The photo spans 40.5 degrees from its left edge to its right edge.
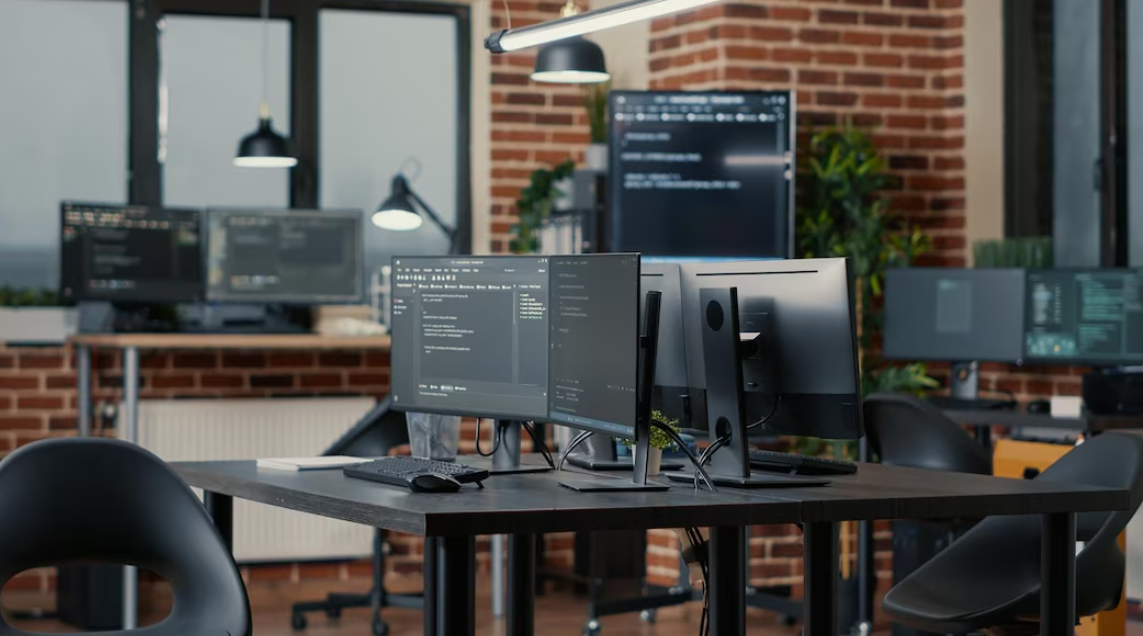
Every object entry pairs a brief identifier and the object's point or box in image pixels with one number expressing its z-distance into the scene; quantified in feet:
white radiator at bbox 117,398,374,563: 19.57
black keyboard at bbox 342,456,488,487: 9.85
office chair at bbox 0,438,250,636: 10.13
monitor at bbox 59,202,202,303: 18.76
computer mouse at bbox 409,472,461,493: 9.50
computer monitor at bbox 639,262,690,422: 10.82
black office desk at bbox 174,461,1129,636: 8.46
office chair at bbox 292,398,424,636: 14.02
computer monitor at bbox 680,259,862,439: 10.16
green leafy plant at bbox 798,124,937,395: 18.61
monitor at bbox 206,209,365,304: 19.45
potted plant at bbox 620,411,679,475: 10.09
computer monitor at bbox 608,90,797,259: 18.17
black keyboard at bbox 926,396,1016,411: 16.99
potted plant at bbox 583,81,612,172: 19.33
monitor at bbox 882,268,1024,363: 17.97
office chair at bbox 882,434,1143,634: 11.12
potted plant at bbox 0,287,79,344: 18.70
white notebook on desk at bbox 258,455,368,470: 11.05
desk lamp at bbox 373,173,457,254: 18.79
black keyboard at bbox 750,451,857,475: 10.87
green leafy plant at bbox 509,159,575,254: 19.72
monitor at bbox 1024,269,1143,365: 17.12
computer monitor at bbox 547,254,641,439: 9.44
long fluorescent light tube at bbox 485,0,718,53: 11.33
